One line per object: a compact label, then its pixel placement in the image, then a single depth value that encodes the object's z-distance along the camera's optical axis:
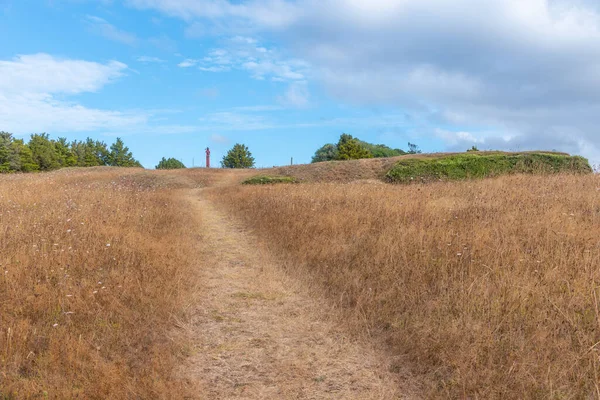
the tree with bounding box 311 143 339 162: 59.82
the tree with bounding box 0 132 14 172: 62.81
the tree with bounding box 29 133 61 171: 71.50
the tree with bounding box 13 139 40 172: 67.88
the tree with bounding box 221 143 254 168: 75.25
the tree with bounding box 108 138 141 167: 84.69
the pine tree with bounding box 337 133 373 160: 51.09
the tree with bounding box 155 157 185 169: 113.56
